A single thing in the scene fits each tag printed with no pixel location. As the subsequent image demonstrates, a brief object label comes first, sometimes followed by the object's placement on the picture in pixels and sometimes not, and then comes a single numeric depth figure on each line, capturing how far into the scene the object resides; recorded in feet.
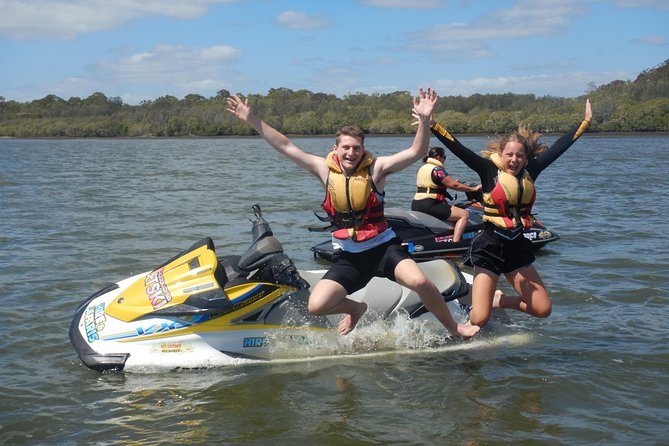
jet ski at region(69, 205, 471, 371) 18.63
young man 18.13
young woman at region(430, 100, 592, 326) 19.31
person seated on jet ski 33.27
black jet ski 33.04
